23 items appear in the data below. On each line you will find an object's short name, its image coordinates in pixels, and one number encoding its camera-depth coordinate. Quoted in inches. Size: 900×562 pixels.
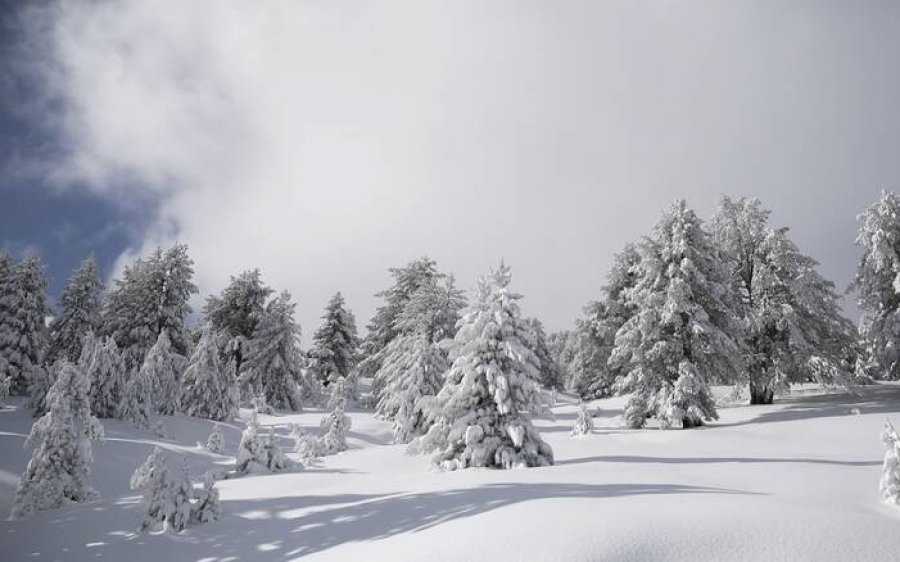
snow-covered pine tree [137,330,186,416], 1142.3
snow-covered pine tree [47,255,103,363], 1678.2
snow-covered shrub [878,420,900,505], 364.2
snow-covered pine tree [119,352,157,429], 1014.4
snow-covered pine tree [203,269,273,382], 1809.8
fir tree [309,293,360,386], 2037.4
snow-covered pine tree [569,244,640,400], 1563.7
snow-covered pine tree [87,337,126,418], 1010.1
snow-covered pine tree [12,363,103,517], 503.2
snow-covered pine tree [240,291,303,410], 1636.3
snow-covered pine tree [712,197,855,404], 1064.8
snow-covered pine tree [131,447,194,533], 395.2
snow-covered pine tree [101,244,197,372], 1550.2
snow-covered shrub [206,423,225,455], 918.4
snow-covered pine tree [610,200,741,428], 939.3
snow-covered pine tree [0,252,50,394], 1370.6
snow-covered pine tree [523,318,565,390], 2275.1
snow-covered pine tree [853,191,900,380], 1088.8
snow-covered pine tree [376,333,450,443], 1054.4
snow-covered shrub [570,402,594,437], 866.1
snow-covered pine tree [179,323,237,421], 1264.8
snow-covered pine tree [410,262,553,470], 565.9
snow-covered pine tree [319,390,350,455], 934.4
